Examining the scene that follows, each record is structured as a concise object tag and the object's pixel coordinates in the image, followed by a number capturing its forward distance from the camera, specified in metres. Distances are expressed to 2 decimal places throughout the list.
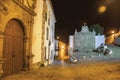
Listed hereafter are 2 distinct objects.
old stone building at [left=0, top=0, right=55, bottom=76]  4.07
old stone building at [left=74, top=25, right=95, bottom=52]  19.09
